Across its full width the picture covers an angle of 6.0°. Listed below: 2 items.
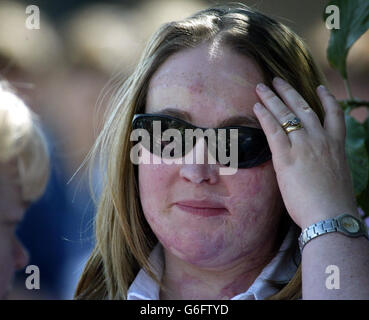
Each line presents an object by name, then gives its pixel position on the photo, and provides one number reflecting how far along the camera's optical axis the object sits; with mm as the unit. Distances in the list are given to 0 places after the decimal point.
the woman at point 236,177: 3242
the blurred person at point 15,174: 3452
